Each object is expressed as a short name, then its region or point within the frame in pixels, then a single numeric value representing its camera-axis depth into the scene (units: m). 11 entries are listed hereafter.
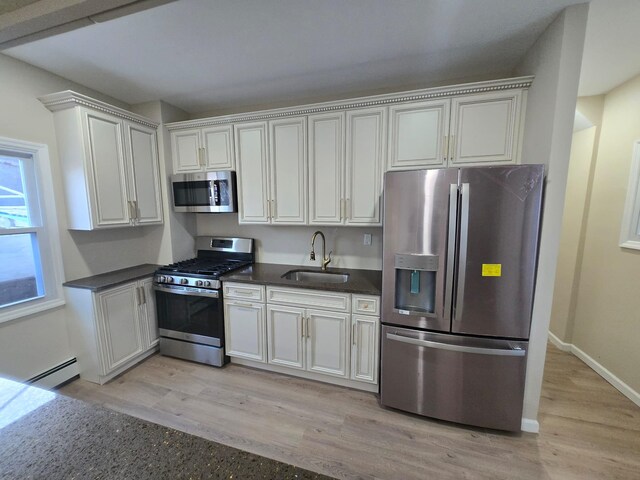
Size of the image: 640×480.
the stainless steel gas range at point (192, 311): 2.52
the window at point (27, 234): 2.03
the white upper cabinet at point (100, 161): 2.20
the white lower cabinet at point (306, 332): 2.17
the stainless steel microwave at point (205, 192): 2.73
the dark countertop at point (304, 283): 2.18
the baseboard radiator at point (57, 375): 2.18
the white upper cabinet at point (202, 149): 2.71
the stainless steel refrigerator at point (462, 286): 1.67
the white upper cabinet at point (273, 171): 2.52
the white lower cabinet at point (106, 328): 2.28
